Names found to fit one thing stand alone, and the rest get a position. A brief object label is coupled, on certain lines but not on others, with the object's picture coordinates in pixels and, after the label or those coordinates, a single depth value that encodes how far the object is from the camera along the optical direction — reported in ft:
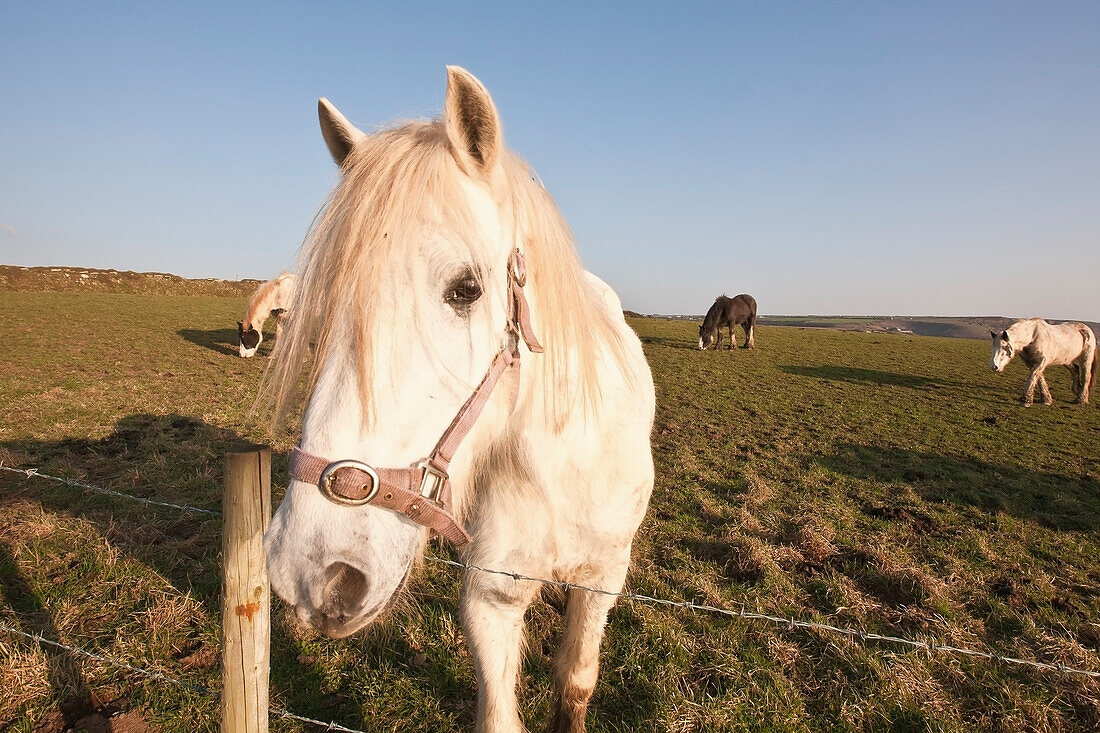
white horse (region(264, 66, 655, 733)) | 3.68
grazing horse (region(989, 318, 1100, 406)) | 39.50
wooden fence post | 4.88
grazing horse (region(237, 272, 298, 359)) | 45.06
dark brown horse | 69.15
